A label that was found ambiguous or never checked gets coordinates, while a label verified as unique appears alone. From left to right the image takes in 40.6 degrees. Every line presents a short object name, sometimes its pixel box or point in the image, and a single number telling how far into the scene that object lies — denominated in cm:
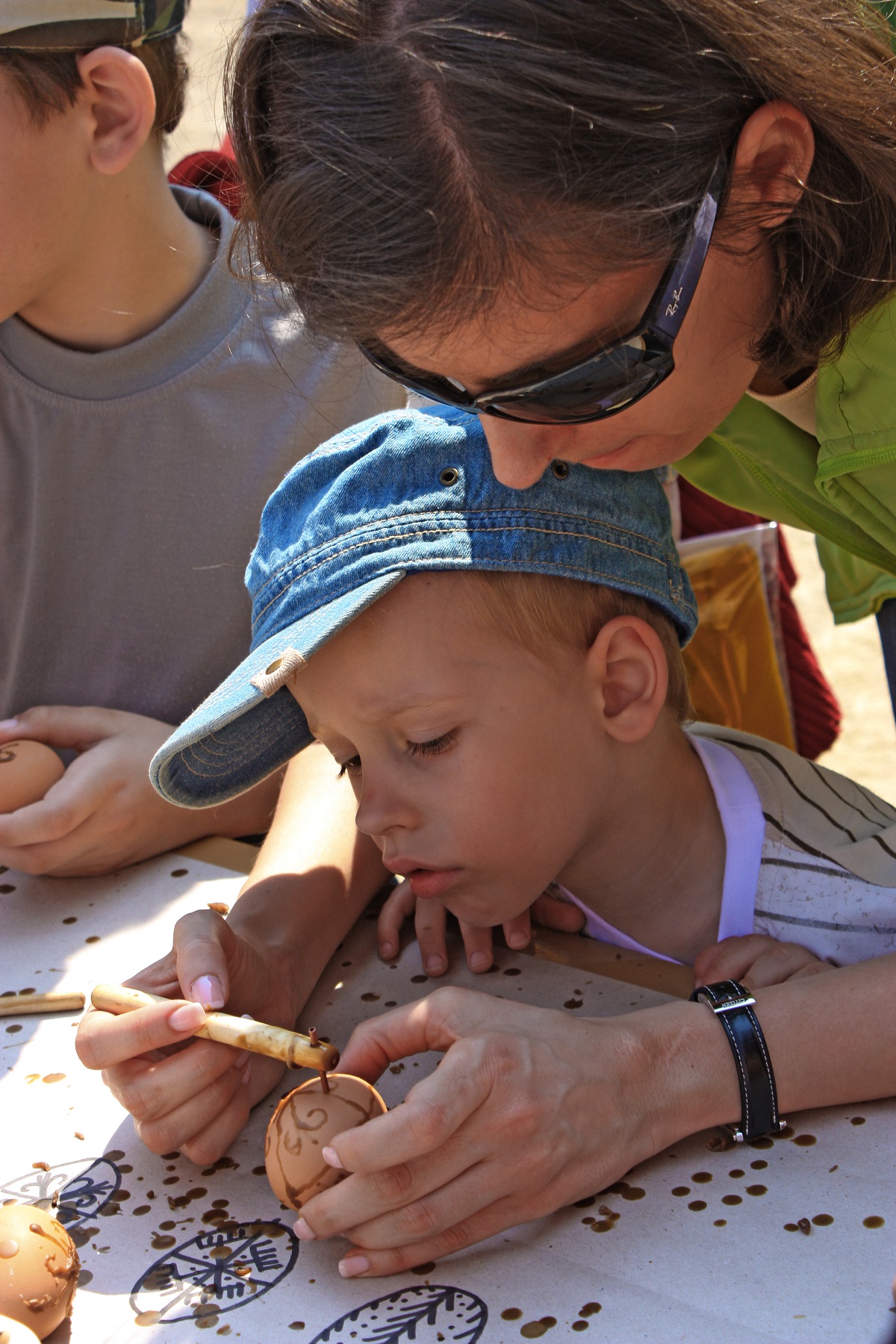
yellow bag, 194
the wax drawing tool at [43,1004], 113
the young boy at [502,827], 84
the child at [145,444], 160
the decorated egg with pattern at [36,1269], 76
